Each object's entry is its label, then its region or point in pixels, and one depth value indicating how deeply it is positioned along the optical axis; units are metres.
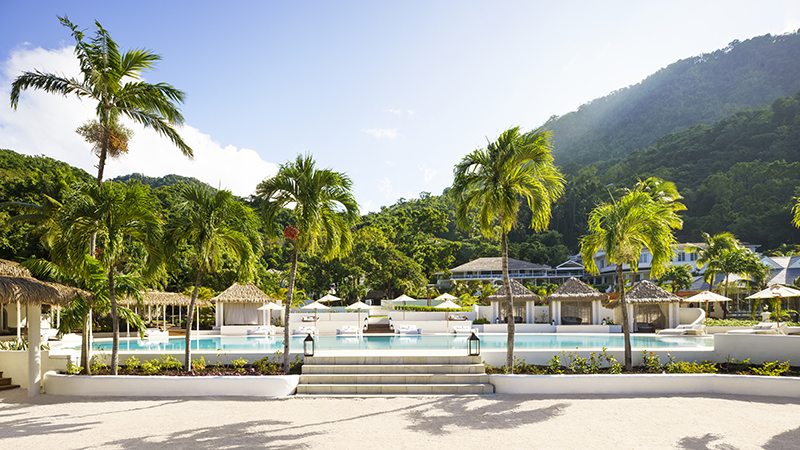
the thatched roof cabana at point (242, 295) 26.22
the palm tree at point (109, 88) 10.20
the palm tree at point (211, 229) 10.15
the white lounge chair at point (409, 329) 23.62
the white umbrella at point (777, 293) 18.97
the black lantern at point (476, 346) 10.71
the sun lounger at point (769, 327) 15.58
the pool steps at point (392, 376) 9.74
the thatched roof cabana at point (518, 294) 27.12
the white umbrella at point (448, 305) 24.48
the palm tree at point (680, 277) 34.19
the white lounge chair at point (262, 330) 24.16
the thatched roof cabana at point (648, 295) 24.50
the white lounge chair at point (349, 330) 23.45
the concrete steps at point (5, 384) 10.73
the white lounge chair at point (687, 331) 20.55
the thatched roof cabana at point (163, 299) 22.86
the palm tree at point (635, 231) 10.58
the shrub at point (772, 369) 9.97
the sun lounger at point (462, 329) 23.55
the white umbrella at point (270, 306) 24.75
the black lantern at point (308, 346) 10.77
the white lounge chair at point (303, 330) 22.66
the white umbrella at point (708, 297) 23.56
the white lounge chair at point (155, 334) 21.19
